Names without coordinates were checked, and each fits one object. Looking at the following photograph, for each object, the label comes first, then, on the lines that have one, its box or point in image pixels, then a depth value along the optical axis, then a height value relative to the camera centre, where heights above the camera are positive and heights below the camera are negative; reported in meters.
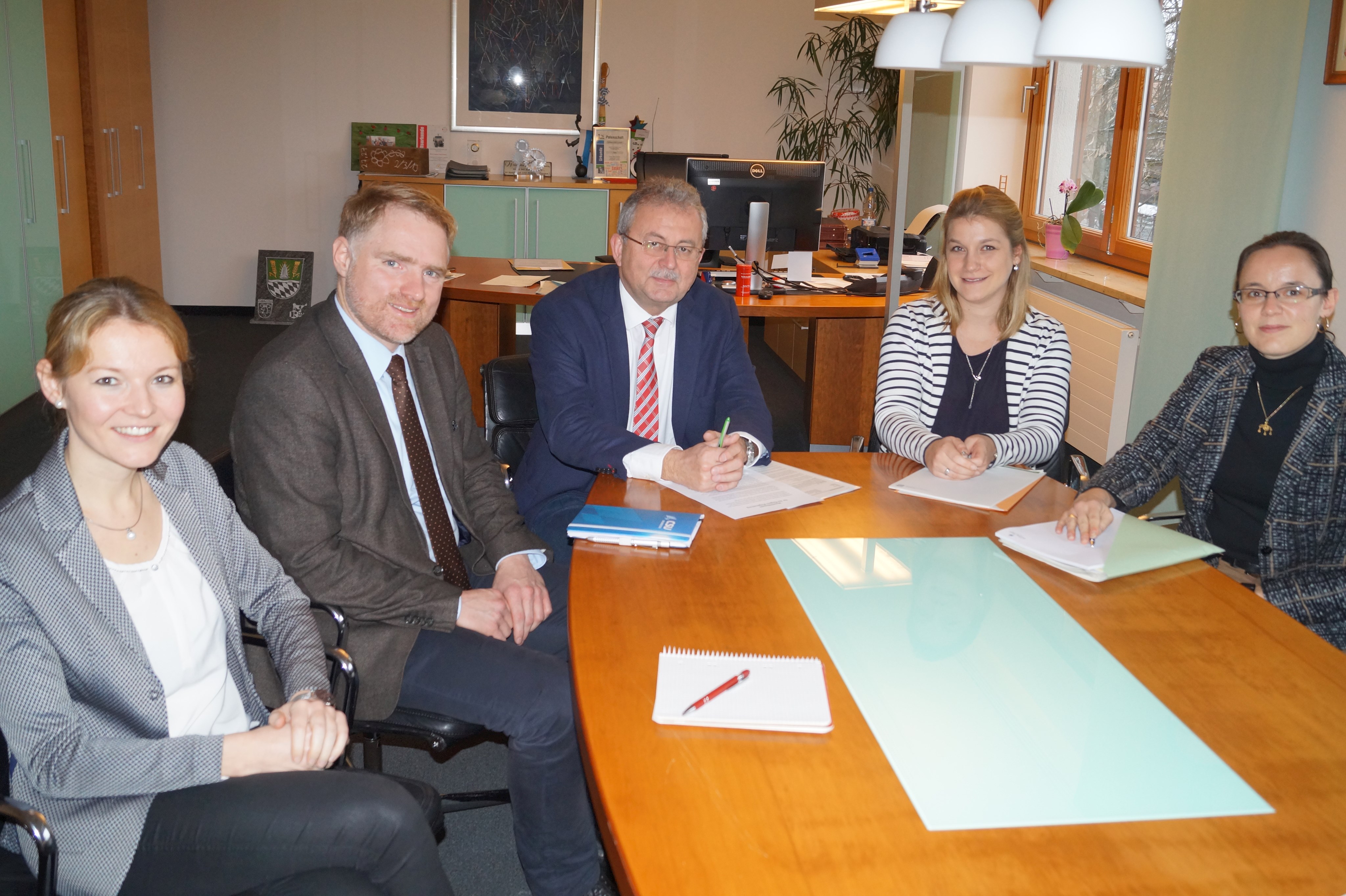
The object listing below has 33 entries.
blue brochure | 1.81 -0.57
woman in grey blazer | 1.30 -0.67
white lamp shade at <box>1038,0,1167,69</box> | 1.68 +0.30
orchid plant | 4.87 +0.06
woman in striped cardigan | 2.52 -0.34
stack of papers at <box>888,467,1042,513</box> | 2.08 -0.56
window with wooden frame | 4.86 +0.36
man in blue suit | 2.40 -0.39
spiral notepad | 1.24 -0.60
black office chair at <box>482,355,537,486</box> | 2.74 -0.53
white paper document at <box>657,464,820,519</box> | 2.00 -0.57
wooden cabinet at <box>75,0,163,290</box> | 5.80 +0.25
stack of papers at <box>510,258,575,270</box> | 4.74 -0.30
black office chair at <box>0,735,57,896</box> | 1.18 -0.74
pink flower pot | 5.31 -0.13
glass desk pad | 1.12 -0.60
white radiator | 4.31 -0.67
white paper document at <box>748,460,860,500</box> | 2.13 -0.57
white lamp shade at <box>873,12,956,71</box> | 2.39 +0.39
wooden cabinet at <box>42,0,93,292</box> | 5.23 +0.22
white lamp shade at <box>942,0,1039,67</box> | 1.99 +0.35
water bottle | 6.34 -0.01
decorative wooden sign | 7.09 +0.22
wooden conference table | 1.01 -0.61
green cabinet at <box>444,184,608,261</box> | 7.04 -0.15
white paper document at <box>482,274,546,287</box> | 4.36 -0.35
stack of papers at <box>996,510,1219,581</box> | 1.73 -0.56
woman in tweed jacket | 2.07 -0.47
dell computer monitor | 4.55 +0.04
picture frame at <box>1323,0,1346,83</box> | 3.15 +0.53
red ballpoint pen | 1.27 -0.60
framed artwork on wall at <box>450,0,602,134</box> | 7.26 +0.92
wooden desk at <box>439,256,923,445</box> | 4.50 -0.64
